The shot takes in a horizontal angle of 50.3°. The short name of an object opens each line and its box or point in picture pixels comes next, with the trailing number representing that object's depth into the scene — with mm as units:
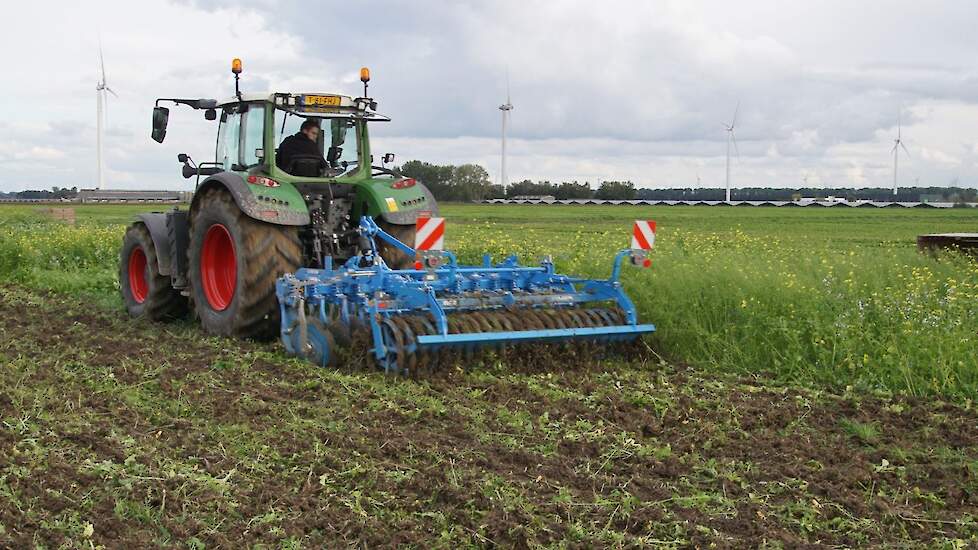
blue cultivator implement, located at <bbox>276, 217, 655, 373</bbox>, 7426
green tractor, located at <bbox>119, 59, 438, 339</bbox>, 8445
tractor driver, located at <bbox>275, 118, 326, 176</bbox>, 9219
